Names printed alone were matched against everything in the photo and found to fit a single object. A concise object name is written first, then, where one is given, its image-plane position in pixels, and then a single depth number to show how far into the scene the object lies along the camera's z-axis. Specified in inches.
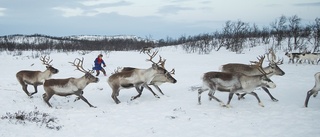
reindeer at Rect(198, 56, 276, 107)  303.0
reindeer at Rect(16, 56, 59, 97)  381.1
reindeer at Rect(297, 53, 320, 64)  762.2
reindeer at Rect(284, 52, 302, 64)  785.6
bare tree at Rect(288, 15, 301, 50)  1324.1
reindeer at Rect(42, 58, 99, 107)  335.6
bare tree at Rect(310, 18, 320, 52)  1087.0
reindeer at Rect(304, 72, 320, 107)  295.6
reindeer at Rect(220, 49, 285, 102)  382.9
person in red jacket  599.5
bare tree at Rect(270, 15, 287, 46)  1370.4
